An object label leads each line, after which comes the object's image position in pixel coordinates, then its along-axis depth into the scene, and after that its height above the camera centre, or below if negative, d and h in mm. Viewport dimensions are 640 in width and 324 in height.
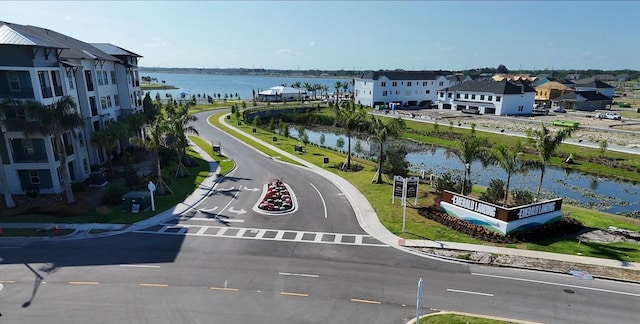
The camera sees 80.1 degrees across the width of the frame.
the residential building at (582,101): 108250 -9557
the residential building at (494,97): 93938 -7551
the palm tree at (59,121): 29312 -3896
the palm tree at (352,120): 44031 -5872
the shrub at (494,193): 31812 -10268
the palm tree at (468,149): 31638 -6657
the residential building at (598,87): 125438 -6840
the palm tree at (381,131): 38556 -6288
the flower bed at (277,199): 31906 -11205
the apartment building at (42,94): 31609 -2135
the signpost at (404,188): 28778 -9324
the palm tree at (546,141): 30719 -5909
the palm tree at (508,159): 30578 -7314
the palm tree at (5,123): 29502 -4094
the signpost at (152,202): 30347 -10691
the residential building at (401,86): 109688 -5485
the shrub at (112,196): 32625 -10532
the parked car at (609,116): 88438 -11445
